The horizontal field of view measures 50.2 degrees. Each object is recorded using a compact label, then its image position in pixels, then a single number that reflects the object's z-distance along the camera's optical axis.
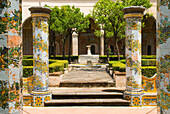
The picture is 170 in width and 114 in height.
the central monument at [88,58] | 24.58
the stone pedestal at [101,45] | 25.21
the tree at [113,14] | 14.27
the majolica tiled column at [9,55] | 2.52
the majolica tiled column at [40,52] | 6.11
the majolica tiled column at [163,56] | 2.62
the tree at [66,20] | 18.70
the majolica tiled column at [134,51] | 6.12
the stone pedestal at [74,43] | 25.41
